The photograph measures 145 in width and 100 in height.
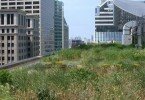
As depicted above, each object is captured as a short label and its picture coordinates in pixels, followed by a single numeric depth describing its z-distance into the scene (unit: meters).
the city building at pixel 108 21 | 120.45
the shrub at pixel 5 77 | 10.94
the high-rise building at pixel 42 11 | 114.19
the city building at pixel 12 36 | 86.94
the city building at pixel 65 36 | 149.75
